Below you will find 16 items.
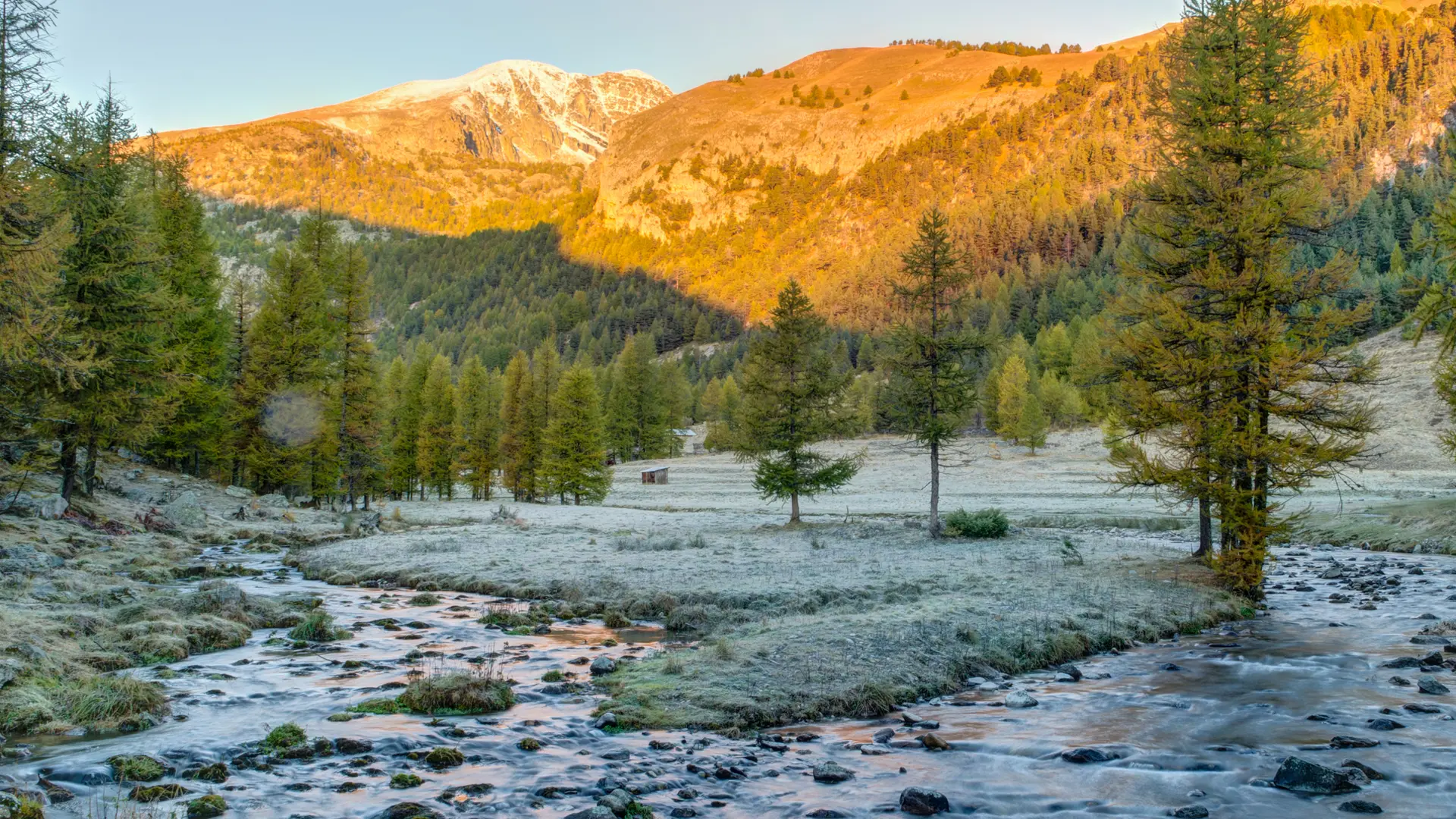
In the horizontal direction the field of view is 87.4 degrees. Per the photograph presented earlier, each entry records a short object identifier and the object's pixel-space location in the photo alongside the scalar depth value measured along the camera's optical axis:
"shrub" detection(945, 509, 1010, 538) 31.34
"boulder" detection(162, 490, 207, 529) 30.11
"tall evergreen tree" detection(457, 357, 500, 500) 67.75
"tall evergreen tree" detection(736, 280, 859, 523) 37.41
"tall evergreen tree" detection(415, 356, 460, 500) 65.88
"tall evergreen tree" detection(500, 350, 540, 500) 65.19
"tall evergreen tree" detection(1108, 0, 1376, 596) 17.81
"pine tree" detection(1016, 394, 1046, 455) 91.50
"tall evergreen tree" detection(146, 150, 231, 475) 39.12
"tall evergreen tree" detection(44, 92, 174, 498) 25.95
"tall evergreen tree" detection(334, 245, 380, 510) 43.94
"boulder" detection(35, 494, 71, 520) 23.62
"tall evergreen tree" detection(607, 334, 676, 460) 104.81
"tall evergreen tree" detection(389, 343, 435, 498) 65.75
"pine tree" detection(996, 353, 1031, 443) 97.50
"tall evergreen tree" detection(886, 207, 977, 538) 30.98
